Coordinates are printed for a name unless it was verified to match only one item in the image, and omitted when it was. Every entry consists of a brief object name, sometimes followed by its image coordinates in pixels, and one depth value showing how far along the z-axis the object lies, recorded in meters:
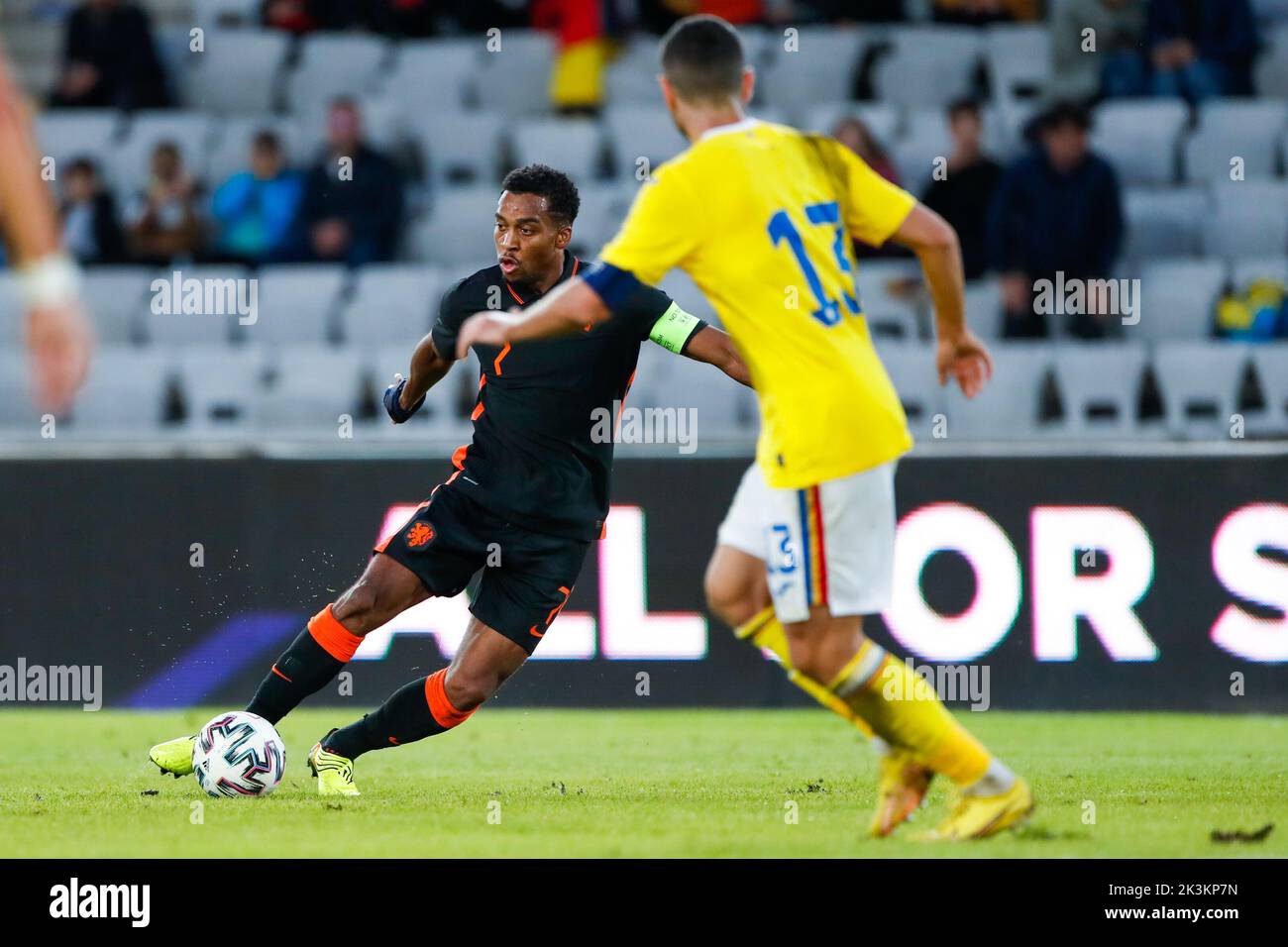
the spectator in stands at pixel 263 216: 11.51
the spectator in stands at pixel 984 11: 12.44
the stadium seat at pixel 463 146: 12.18
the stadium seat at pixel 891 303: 10.75
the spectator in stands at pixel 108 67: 12.62
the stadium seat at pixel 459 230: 11.67
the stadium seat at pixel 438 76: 12.84
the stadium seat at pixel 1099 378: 10.27
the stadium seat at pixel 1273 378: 10.04
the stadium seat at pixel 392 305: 11.04
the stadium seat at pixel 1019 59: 12.30
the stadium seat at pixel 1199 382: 10.20
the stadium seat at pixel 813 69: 12.44
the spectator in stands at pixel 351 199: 11.27
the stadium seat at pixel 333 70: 12.95
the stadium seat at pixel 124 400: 10.77
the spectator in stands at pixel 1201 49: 11.93
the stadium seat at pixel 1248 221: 11.22
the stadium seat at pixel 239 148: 12.07
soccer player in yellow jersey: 4.79
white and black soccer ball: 6.02
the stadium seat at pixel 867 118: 11.59
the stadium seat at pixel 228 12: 13.45
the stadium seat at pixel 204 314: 11.17
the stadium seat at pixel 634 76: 12.51
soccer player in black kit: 6.09
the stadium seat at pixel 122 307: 11.48
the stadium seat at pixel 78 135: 12.41
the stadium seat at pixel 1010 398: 10.25
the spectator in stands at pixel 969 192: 10.88
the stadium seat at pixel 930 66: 12.36
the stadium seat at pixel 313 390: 10.47
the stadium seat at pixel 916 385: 10.20
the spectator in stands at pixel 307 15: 13.17
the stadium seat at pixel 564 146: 11.90
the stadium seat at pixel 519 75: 12.78
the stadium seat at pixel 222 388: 10.62
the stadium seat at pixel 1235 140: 11.61
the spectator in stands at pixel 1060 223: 10.57
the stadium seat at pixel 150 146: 12.26
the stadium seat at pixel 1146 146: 11.73
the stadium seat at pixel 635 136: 11.87
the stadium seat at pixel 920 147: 11.38
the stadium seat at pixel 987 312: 10.71
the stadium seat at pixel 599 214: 11.12
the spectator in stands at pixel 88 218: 11.69
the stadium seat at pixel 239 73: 13.00
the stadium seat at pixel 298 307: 11.27
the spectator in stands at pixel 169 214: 11.62
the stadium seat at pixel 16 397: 10.59
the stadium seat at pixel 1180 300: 10.78
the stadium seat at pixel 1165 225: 11.34
